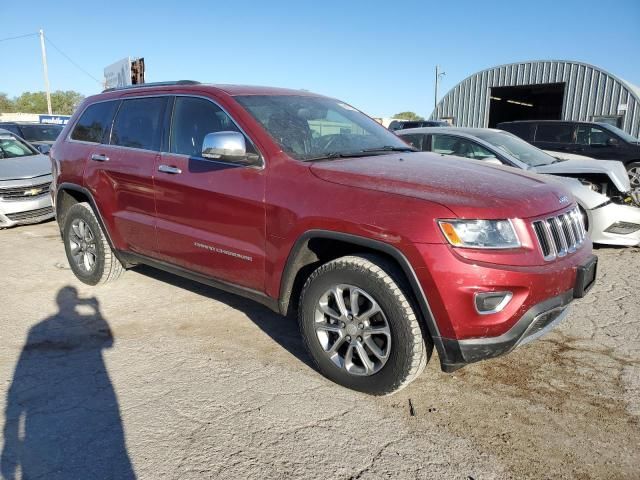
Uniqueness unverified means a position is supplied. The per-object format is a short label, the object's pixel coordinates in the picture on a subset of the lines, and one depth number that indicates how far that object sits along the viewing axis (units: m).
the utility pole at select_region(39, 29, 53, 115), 37.66
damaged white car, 5.99
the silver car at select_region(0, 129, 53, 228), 7.92
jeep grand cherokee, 2.54
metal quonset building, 23.70
